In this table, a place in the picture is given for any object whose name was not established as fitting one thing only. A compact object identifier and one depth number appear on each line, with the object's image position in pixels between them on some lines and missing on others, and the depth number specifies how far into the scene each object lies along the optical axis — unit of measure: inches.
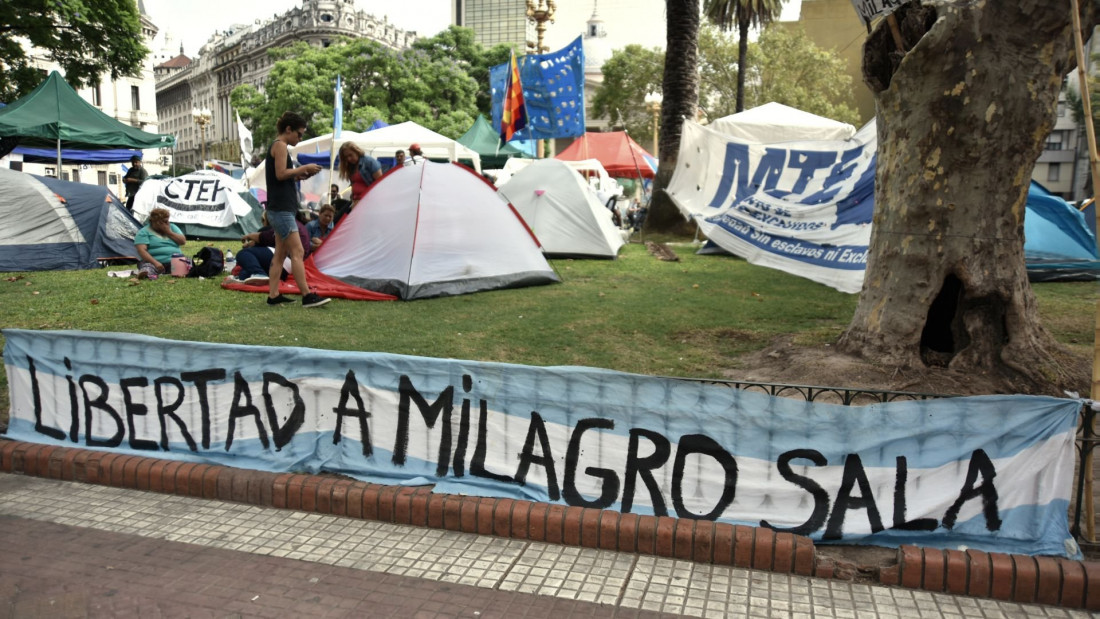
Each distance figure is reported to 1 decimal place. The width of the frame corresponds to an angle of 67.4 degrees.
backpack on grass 430.9
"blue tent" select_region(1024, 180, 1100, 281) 463.5
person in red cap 402.4
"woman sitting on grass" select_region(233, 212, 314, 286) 398.9
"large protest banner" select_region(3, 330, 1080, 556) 139.7
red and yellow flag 647.1
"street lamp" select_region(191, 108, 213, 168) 1558.8
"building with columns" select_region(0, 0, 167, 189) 2664.9
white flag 1013.8
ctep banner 689.0
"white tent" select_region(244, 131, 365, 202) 867.4
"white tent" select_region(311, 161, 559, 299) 372.2
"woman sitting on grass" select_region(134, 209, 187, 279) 417.7
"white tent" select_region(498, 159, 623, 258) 553.6
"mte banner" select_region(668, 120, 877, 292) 401.4
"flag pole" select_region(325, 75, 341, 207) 567.8
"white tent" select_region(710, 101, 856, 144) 620.1
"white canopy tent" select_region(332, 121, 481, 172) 806.5
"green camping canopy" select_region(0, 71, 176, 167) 584.1
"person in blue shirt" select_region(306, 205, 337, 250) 475.8
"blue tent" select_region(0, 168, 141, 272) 460.1
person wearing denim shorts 306.7
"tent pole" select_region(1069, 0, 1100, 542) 136.3
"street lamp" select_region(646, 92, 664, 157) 1236.0
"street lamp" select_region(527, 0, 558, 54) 932.6
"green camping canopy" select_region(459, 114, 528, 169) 1195.1
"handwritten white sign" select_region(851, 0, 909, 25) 193.9
